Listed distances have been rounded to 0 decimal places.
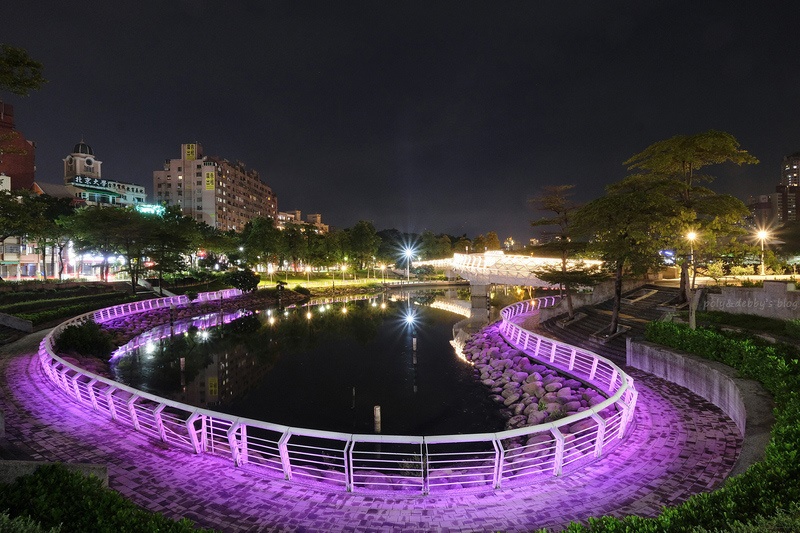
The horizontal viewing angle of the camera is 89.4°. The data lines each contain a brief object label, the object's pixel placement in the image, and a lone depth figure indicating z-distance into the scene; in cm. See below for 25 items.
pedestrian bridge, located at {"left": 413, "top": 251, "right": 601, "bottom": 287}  3228
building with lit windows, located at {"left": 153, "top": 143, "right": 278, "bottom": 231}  13462
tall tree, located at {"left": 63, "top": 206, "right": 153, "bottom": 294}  4297
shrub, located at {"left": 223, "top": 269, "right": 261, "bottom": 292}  5519
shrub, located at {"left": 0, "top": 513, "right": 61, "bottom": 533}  459
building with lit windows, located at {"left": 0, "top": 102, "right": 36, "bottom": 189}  7500
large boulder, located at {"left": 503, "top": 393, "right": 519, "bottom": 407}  1683
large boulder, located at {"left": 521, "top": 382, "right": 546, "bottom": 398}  1650
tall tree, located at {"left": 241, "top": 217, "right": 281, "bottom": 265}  7281
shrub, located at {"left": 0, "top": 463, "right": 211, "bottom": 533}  541
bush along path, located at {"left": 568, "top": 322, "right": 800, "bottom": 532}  520
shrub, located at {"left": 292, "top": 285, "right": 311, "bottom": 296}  6267
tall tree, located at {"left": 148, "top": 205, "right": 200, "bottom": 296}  4559
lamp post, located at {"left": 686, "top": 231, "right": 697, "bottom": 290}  1724
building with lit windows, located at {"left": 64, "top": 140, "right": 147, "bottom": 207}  9631
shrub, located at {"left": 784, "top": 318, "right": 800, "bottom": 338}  1470
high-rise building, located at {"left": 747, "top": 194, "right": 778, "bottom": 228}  18512
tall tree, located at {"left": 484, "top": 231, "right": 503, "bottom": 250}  12262
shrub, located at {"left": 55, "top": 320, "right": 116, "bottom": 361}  2214
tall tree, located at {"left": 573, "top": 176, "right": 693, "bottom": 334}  1932
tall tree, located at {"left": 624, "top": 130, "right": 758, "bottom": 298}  2316
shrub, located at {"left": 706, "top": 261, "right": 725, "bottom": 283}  1827
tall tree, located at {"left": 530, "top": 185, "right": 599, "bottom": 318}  2622
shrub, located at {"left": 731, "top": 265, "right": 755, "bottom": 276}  3788
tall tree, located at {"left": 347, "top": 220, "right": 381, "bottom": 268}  9031
